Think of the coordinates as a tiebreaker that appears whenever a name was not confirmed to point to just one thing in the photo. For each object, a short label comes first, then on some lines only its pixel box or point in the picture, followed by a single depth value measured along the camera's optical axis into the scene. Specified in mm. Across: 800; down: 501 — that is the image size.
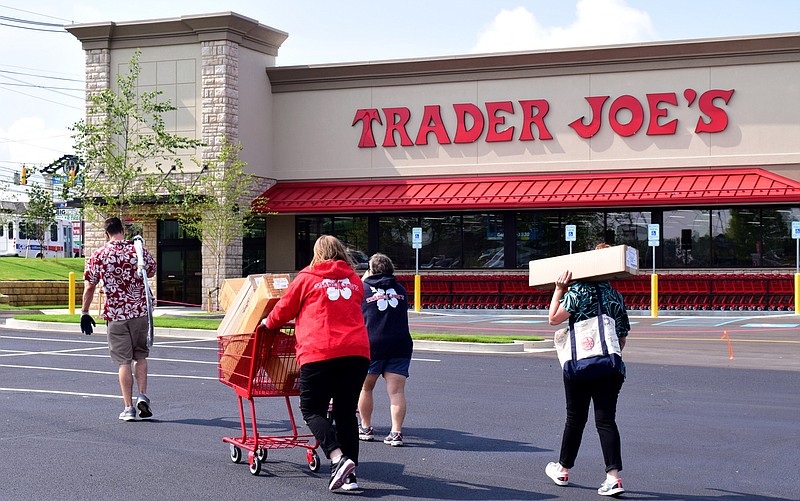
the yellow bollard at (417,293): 30797
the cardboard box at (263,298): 7859
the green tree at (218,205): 30859
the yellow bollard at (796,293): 27234
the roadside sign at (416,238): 31672
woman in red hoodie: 7348
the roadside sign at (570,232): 30297
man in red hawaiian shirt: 10367
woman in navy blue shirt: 9070
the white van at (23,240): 68188
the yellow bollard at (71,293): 29125
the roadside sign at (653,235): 29250
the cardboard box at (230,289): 9344
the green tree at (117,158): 27906
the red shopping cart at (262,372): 7930
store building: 31219
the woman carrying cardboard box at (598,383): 7219
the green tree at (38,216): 60156
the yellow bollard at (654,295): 28547
